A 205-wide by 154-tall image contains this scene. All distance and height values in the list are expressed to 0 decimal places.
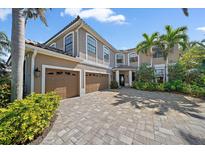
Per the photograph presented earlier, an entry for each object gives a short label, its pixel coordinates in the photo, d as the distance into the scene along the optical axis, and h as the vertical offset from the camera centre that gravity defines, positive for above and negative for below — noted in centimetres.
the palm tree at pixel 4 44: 775 +281
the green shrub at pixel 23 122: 202 -113
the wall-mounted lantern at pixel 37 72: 510 +25
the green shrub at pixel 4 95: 369 -78
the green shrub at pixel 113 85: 1274 -116
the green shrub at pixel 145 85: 1106 -110
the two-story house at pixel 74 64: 520 +107
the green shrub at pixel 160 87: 1033 -115
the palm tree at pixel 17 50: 332 +96
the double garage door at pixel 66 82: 594 -43
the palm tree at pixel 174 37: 1118 +495
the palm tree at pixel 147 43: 1259 +485
